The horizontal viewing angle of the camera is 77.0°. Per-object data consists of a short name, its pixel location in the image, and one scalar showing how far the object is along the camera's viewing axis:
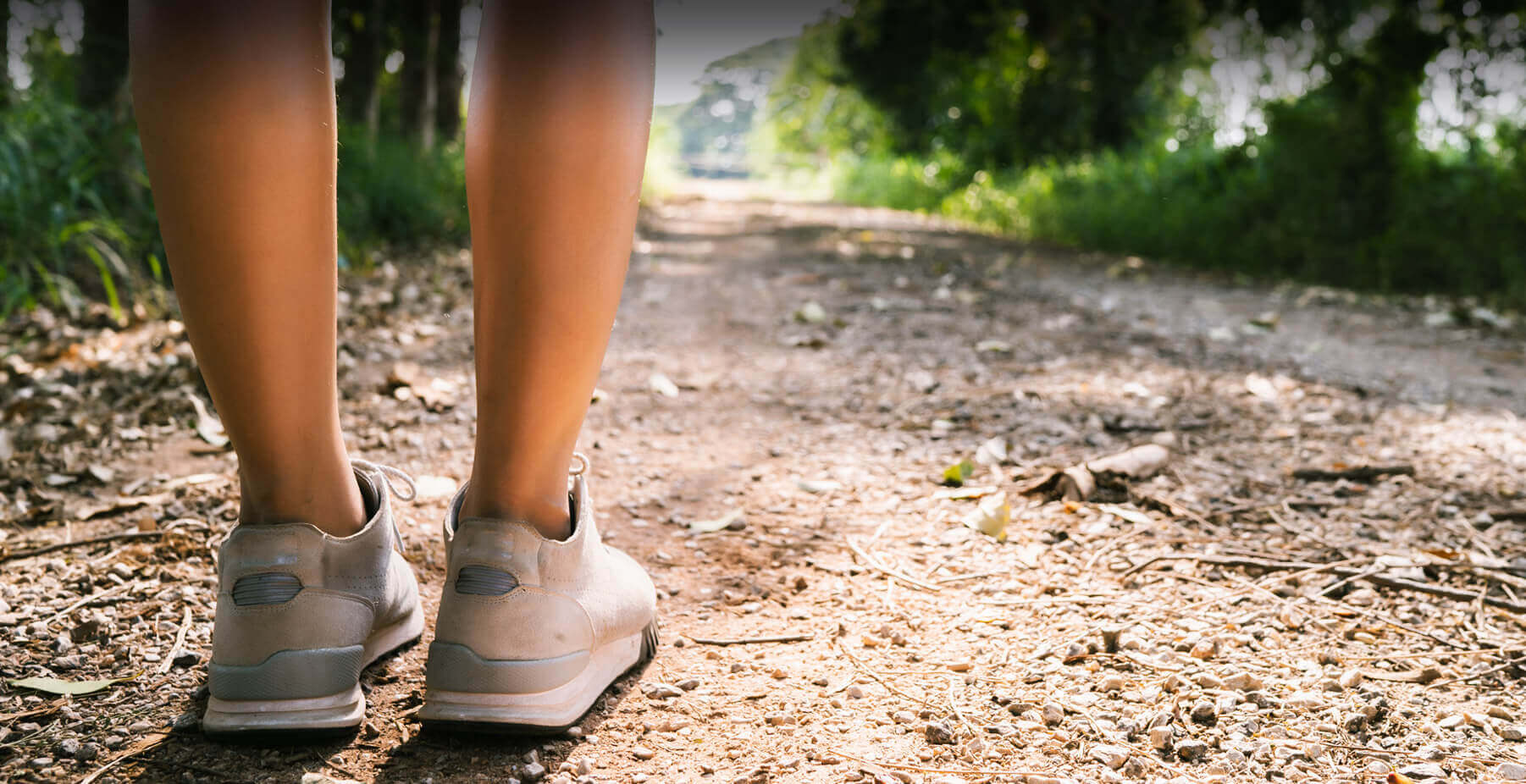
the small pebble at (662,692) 1.07
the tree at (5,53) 3.40
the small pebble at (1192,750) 0.94
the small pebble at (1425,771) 0.89
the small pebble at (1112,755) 0.93
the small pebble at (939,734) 0.97
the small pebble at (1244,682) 1.06
